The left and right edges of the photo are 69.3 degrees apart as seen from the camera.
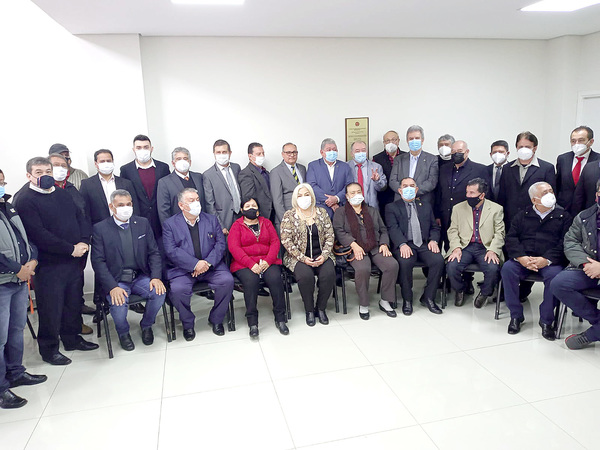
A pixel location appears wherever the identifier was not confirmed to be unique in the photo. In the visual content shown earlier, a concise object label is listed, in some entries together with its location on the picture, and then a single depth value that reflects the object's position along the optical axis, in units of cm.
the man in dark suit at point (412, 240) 439
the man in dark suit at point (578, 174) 397
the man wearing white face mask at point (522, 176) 433
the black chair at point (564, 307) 346
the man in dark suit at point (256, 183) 474
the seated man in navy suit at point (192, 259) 394
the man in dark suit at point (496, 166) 466
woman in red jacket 402
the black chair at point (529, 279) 388
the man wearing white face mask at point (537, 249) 384
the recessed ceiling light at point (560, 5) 436
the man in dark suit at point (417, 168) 485
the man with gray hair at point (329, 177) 486
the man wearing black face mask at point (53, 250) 337
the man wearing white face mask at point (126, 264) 367
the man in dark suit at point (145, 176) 450
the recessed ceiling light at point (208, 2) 382
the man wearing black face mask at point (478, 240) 430
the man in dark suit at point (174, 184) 440
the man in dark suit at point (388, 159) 531
